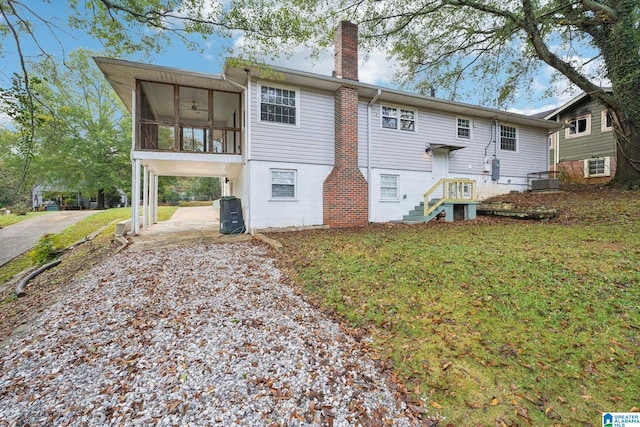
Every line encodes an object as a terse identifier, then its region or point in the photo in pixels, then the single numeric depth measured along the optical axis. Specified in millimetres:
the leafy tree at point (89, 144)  20297
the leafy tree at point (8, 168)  19978
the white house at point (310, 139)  8984
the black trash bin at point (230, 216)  9430
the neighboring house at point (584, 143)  15532
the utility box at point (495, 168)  13211
